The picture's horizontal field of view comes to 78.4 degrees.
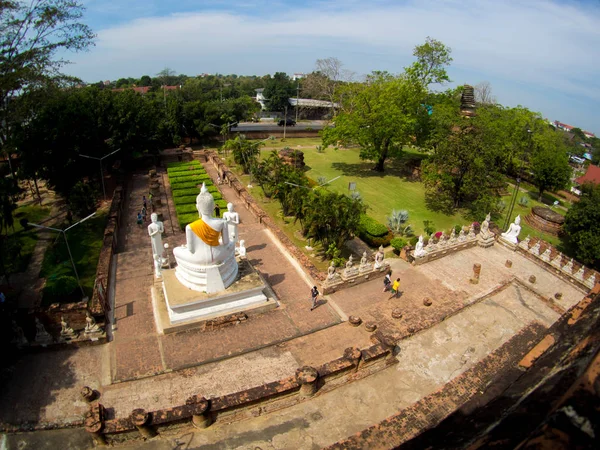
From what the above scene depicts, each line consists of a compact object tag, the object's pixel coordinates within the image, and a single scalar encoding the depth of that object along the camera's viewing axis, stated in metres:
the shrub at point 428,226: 23.36
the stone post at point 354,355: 11.62
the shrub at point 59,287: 14.58
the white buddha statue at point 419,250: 19.20
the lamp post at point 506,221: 26.97
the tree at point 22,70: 21.39
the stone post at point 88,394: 10.82
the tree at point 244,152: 30.80
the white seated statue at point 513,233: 22.12
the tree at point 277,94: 72.94
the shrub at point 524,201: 31.45
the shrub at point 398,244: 20.72
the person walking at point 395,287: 16.21
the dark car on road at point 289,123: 58.75
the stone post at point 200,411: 9.65
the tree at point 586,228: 21.19
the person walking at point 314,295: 15.20
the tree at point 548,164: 32.19
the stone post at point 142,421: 9.25
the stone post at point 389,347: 12.47
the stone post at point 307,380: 10.66
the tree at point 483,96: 58.97
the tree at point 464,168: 25.70
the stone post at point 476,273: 18.41
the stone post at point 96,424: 9.15
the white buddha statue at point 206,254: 13.70
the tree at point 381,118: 31.44
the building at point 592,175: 41.48
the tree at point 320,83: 54.47
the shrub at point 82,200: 21.53
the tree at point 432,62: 35.19
